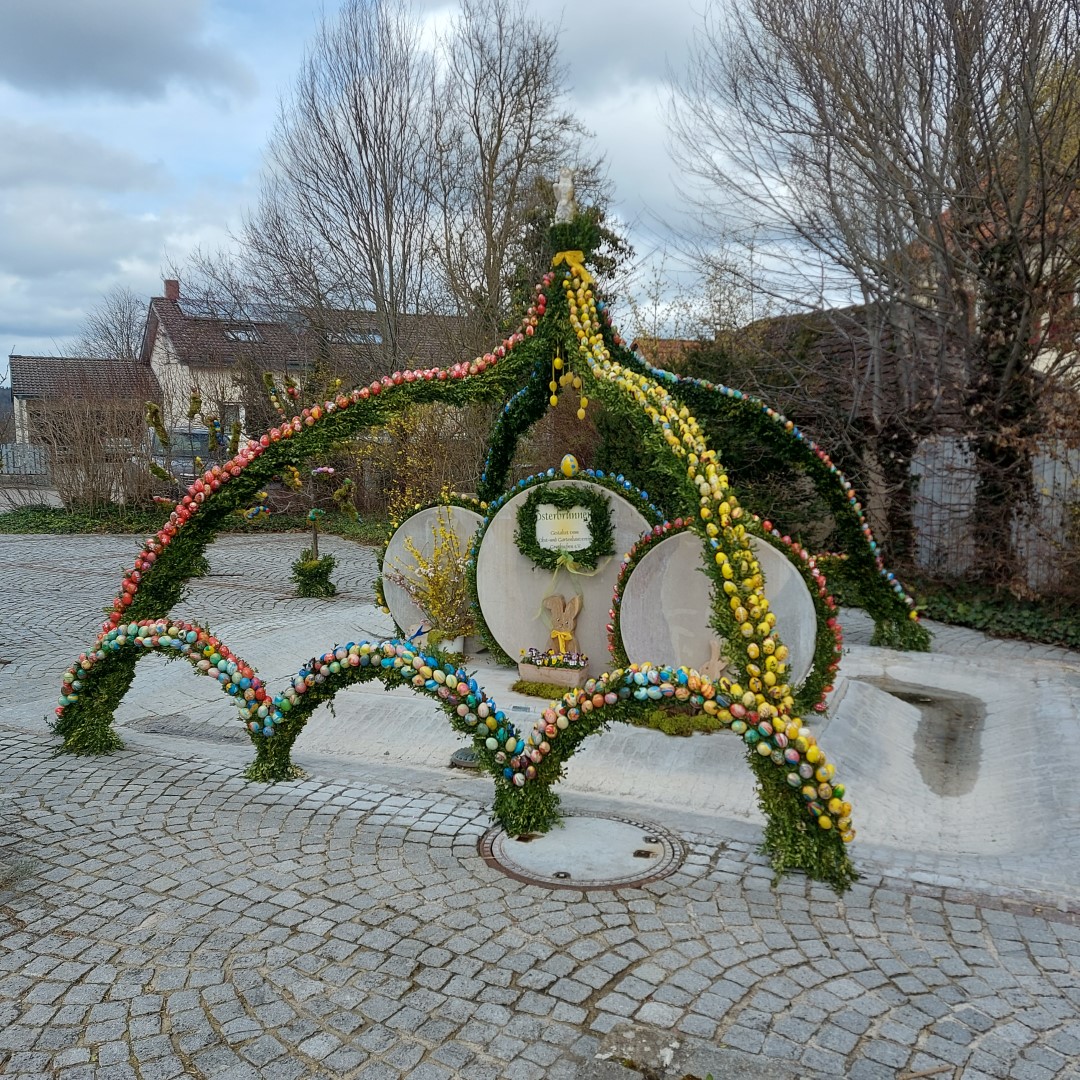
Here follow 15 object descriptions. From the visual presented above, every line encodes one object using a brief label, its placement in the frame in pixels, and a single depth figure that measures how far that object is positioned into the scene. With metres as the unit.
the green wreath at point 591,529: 7.79
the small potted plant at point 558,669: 7.84
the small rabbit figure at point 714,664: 6.83
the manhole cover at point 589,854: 4.40
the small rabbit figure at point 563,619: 7.93
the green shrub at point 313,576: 12.46
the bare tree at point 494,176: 18.77
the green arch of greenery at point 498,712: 4.42
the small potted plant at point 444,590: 8.90
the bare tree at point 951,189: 9.41
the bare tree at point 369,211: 18.56
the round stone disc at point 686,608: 6.69
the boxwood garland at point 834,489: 7.29
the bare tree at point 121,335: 31.02
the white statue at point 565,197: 6.42
